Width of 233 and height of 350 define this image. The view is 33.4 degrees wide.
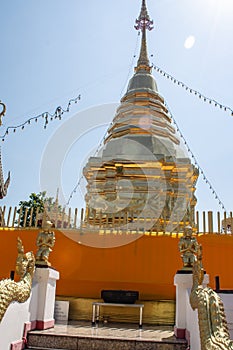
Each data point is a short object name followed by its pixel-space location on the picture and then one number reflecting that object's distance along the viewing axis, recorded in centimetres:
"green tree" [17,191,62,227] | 2207
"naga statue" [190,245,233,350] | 411
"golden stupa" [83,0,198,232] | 1484
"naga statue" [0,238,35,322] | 528
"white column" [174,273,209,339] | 672
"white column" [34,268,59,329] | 694
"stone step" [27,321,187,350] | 598
